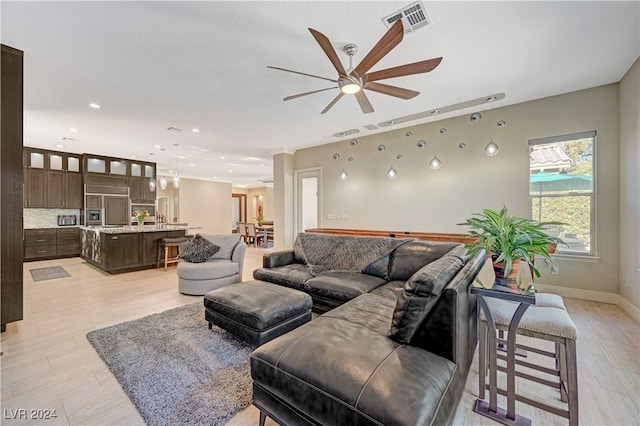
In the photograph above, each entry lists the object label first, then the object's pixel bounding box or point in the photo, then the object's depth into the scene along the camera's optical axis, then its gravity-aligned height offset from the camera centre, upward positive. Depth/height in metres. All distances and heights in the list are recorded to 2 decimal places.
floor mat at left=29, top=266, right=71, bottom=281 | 5.12 -1.26
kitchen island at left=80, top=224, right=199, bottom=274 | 5.41 -0.75
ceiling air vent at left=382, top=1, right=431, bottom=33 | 2.17 +1.68
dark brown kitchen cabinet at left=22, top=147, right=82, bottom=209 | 6.82 +0.88
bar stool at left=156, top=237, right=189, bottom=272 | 5.84 -0.78
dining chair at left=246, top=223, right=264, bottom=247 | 10.20 -0.85
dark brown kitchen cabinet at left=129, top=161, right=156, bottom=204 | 8.40 +0.98
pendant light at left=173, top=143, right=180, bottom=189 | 6.61 +0.78
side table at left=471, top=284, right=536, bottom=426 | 1.59 -0.89
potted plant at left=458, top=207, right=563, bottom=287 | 1.66 -0.19
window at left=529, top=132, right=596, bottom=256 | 3.76 +0.39
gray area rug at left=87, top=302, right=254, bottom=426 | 1.71 -1.27
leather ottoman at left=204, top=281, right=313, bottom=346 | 2.30 -0.91
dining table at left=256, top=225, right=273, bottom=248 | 9.91 -0.77
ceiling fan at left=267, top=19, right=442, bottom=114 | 1.97 +1.24
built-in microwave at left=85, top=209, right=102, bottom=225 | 7.59 -0.15
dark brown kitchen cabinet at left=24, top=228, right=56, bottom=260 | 6.64 -0.81
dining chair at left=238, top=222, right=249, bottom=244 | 10.61 -0.74
